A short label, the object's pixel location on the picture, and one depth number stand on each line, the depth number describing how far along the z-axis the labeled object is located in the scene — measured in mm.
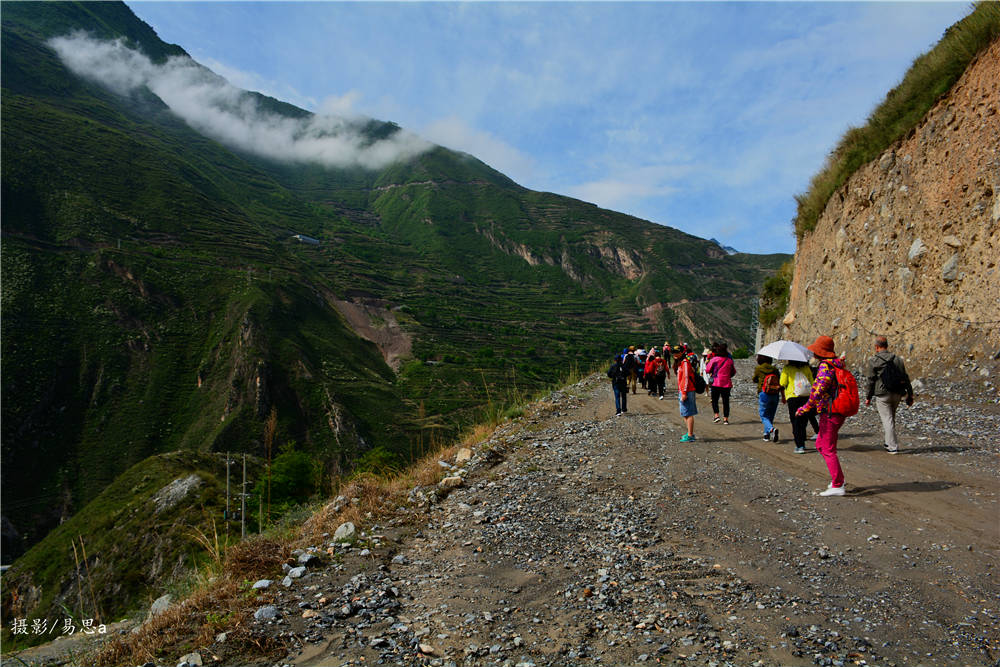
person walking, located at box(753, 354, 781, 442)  10938
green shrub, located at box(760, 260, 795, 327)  30430
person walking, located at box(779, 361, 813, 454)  9586
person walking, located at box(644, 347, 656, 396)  19291
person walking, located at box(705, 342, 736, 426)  12867
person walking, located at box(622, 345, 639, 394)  18969
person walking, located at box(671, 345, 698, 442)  11320
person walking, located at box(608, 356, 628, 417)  14484
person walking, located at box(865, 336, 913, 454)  8977
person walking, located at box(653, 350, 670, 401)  19094
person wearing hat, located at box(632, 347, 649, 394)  22236
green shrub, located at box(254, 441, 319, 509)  40000
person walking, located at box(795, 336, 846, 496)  6996
